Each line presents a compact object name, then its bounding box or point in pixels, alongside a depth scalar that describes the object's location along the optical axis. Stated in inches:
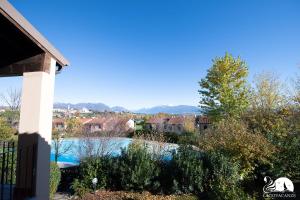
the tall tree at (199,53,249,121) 569.8
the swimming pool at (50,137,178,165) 352.1
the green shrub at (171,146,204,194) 268.2
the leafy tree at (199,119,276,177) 289.3
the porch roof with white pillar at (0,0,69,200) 122.7
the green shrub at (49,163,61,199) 253.0
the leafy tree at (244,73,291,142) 354.1
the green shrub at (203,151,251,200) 249.3
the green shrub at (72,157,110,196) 290.3
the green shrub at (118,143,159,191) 282.7
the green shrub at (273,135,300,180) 279.9
